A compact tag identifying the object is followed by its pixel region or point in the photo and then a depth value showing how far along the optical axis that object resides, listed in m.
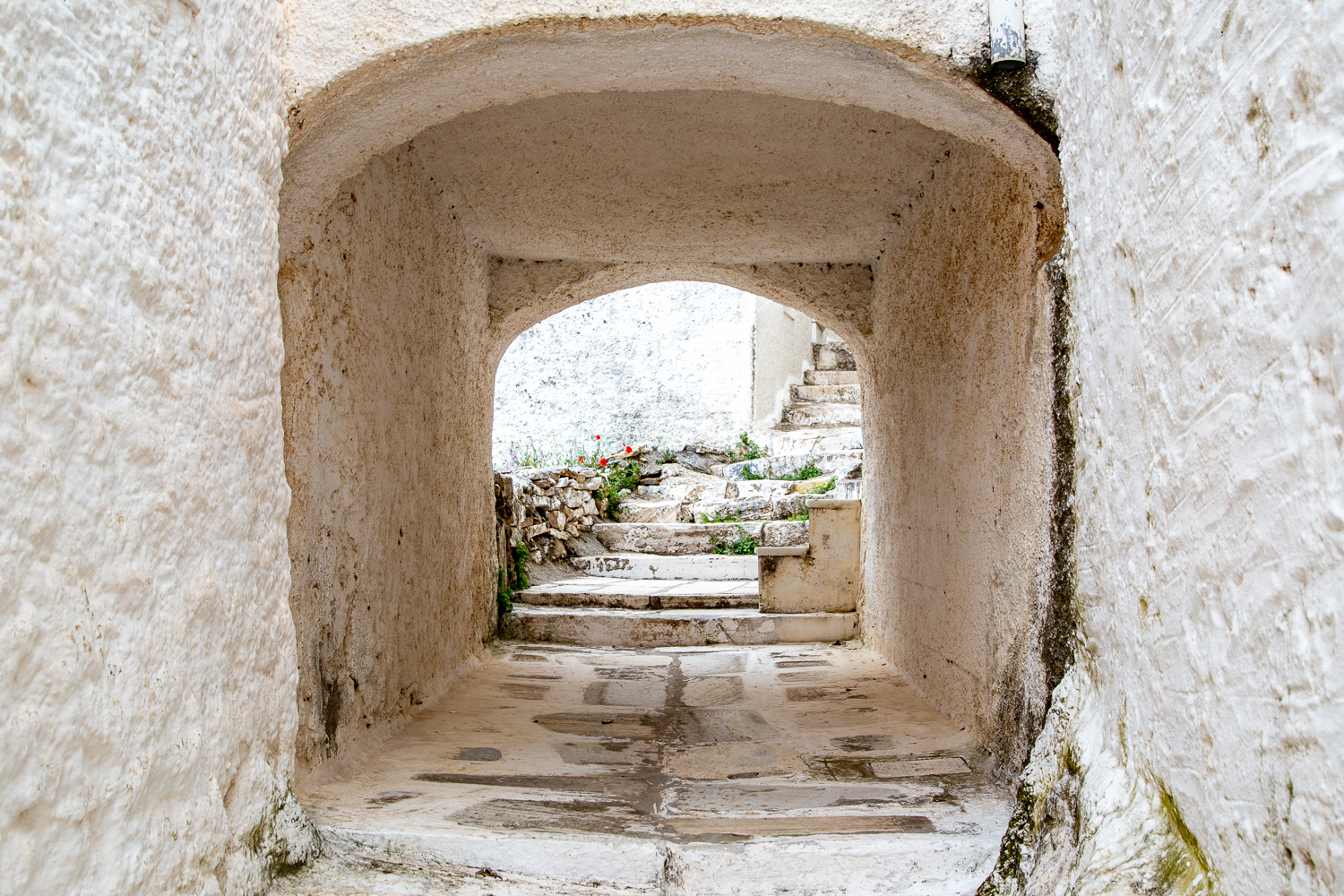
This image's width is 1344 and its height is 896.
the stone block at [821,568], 5.72
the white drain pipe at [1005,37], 2.02
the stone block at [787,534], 7.05
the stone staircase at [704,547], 5.52
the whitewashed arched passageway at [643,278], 2.24
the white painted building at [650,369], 10.80
